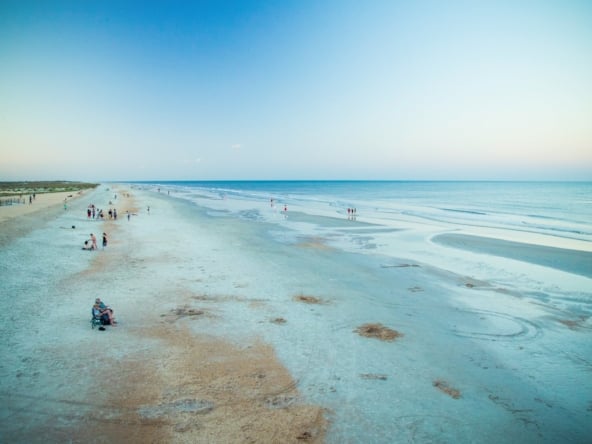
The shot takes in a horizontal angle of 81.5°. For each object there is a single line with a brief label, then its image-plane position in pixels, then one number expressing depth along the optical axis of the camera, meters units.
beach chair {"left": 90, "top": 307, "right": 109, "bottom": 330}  11.90
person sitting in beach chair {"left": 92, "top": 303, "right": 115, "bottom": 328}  11.93
